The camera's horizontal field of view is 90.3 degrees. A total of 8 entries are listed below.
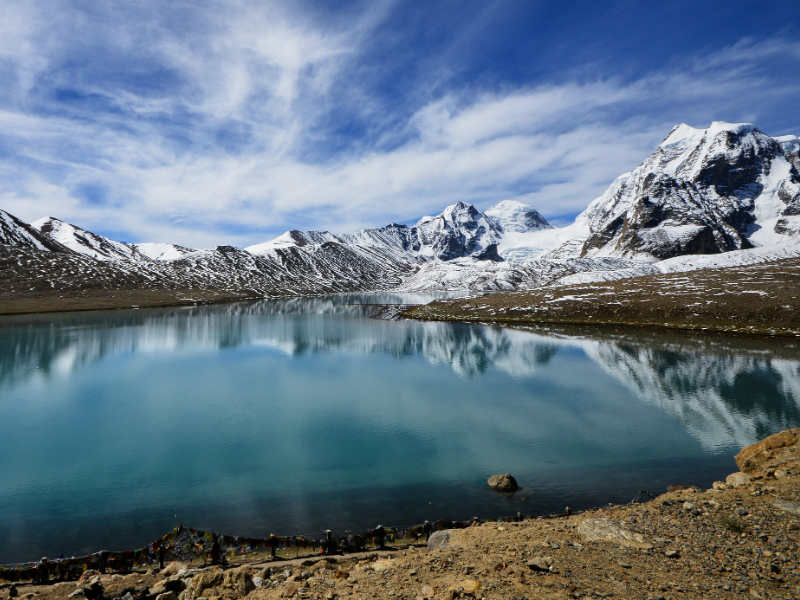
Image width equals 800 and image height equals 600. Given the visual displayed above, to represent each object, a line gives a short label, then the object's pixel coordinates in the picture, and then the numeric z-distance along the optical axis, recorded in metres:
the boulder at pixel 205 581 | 11.75
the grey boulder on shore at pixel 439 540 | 15.03
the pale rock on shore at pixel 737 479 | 18.06
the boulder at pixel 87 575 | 13.91
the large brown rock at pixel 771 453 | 19.65
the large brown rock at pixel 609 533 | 12.72
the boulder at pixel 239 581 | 11.80
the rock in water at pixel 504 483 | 21.69
